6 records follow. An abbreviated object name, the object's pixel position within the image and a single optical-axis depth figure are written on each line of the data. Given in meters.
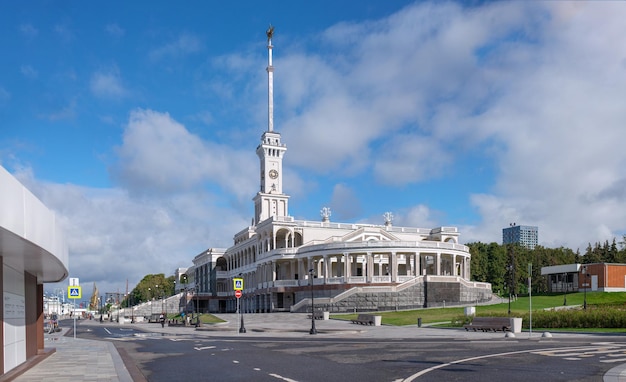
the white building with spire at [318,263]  77.75
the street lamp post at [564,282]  96.89
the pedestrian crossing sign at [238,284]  46.80
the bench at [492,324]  42.62
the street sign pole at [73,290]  39.70
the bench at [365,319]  55.25
